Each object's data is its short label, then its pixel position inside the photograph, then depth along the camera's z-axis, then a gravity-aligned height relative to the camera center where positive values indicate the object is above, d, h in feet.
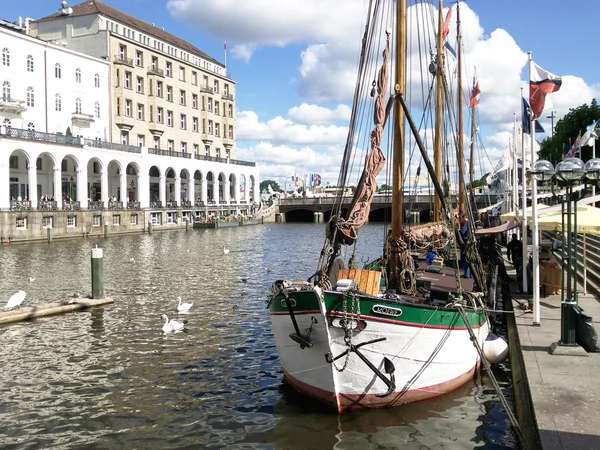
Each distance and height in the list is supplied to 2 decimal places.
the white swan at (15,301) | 60.29 -9.30
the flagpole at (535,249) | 44.27 -3.43
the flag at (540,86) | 44.47 +9.12
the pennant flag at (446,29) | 86.39 +26.78
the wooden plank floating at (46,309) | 57.31 -10.32
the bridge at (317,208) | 315.17 -0.74
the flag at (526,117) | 51.06 +7.84
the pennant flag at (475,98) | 102.01 +18.87
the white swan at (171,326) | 54.70 -11.04
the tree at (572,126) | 223.92 +31.58
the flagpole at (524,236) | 56.68 -3.03
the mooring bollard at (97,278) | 65.98 -7.88
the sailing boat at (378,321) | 32.40 -6.57
